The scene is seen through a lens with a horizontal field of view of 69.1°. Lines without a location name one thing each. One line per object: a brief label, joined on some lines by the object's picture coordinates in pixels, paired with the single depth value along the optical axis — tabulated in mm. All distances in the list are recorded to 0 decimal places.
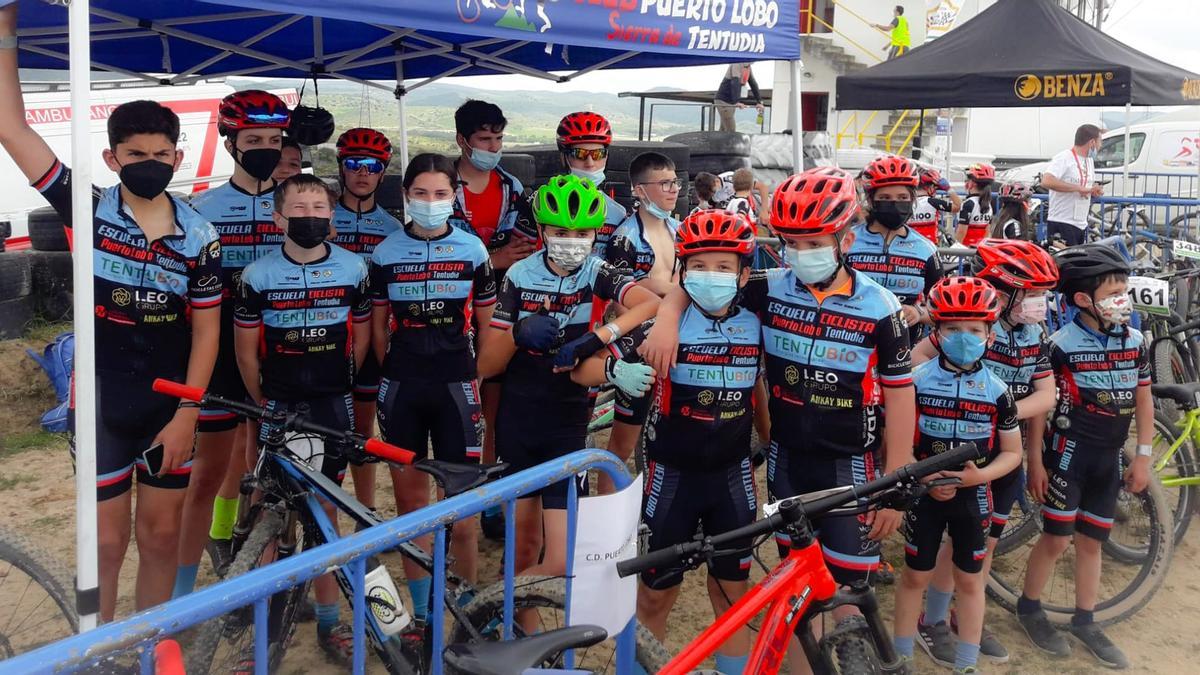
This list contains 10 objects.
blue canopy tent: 2756
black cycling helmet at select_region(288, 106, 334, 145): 5840
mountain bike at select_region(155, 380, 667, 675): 3104
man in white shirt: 10969
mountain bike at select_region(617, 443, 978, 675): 2627
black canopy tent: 9281
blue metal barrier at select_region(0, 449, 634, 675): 1580
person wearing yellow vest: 23828
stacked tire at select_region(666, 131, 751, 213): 12930
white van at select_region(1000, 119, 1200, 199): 16875
